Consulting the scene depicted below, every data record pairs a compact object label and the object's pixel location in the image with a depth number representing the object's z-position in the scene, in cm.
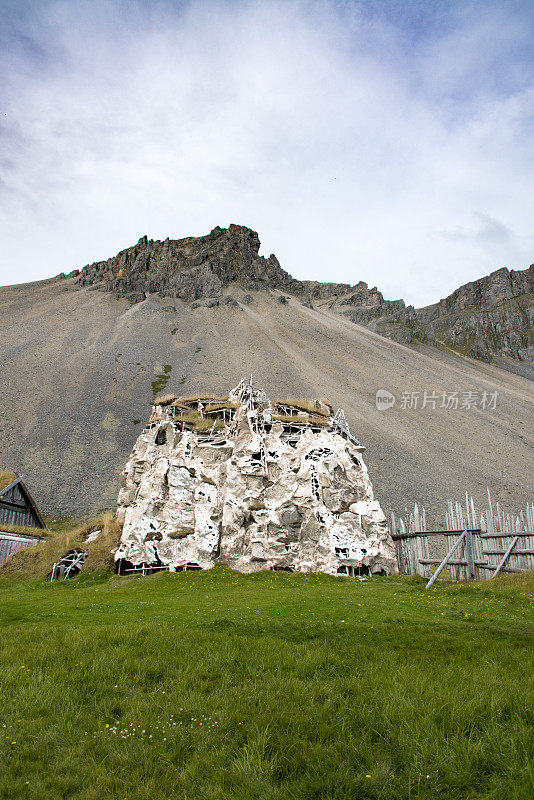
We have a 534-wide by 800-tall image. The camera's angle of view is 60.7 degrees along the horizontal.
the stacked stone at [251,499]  2330
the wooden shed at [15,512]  2885
